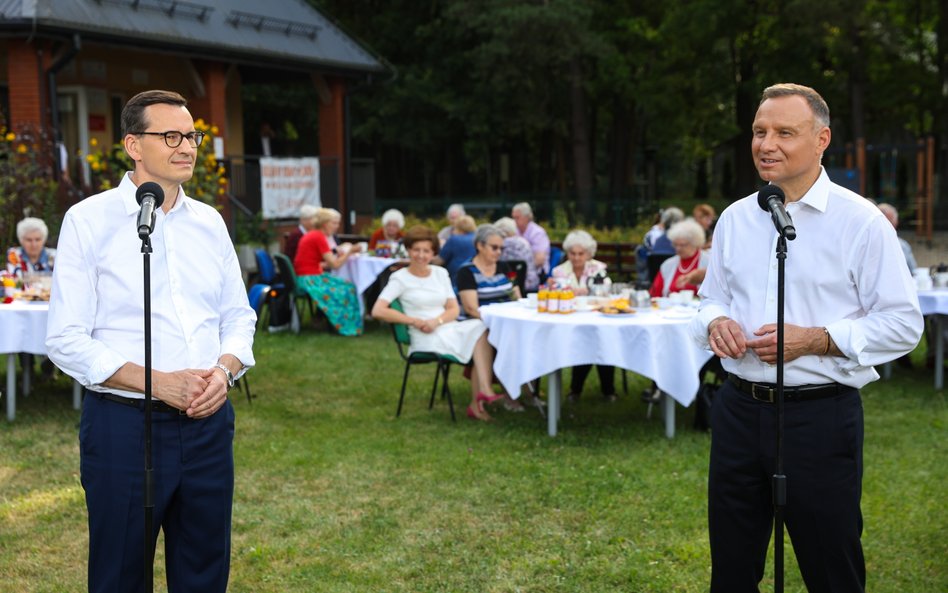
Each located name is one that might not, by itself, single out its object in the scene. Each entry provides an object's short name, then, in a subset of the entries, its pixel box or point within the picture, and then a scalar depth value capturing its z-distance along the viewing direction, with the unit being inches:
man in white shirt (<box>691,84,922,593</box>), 115.0
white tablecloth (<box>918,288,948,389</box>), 332.8
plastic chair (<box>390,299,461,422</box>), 309.3
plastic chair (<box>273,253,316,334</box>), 459.8
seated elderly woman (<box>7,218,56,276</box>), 336.8
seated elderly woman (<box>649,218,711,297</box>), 319.0
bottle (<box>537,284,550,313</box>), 296.4
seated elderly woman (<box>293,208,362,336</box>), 464.8
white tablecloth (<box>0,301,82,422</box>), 280.8
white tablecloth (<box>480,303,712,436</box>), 271.7
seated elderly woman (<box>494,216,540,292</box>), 410.6
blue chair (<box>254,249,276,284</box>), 475.5
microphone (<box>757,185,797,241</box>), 107.5
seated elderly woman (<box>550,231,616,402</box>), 335.0
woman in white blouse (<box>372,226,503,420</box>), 308.5
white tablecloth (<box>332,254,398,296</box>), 478.3
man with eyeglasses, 113.1
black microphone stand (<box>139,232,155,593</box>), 106.1
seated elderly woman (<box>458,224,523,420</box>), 322.3
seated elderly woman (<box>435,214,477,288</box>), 431.5
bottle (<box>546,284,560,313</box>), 292.5
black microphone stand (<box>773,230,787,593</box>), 108.9
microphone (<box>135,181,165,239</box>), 104.9
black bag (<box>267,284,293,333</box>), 465.4
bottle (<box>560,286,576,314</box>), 291.6
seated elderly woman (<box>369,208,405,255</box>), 523.5
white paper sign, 705.0
